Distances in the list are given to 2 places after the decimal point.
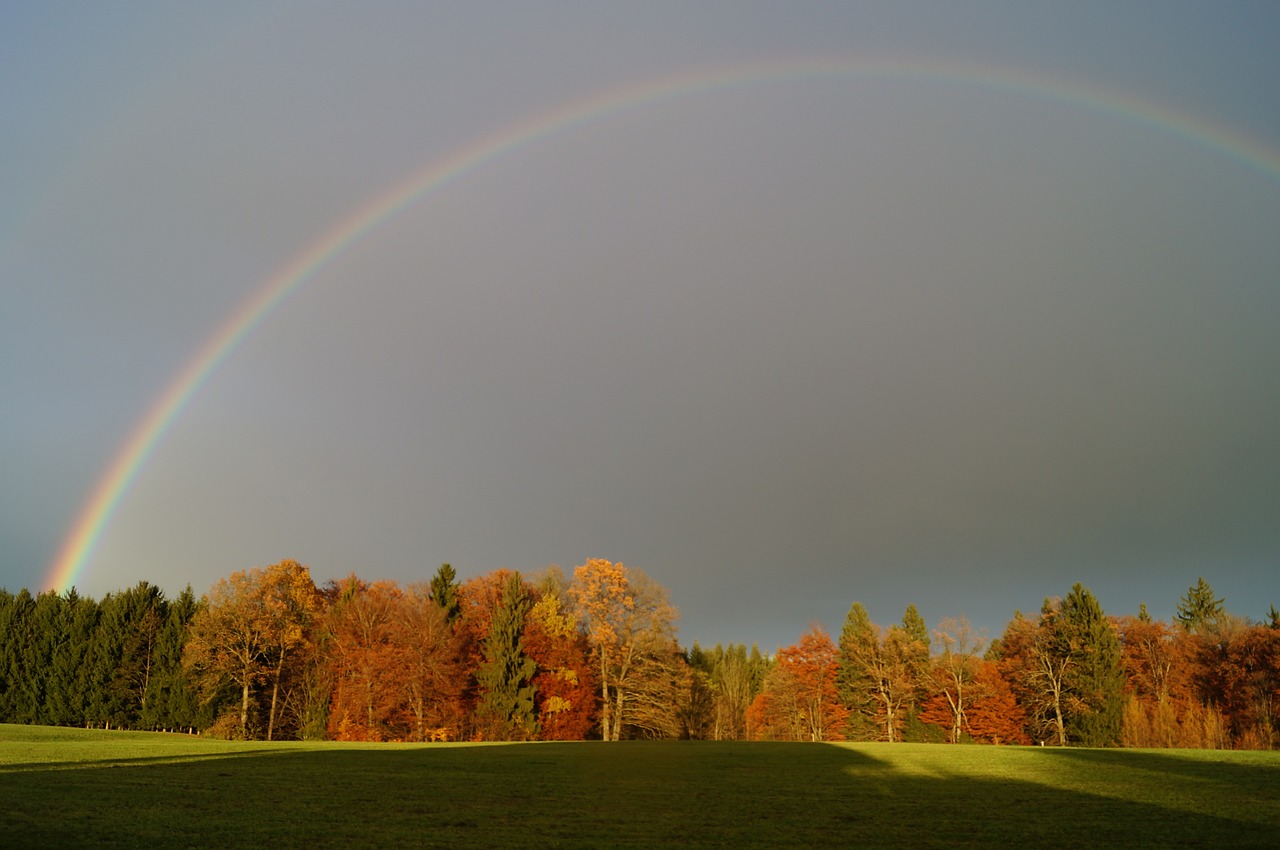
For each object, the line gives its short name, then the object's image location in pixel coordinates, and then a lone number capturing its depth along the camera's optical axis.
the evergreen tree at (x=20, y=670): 76.75
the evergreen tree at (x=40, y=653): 76.50
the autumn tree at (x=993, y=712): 87.00
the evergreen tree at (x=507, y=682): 68.56
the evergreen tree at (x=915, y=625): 103.00
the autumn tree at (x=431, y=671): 69.69
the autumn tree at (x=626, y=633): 72.81
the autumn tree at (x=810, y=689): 97.56
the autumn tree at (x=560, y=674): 71.31
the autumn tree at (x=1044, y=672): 79.44
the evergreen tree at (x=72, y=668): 74.50
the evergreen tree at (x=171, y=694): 71.38
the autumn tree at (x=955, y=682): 87.19
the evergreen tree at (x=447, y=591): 76.50
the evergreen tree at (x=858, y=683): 92.06
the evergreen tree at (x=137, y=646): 74.12
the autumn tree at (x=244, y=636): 69.62
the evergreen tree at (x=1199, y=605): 115.56
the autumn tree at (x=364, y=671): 69.12
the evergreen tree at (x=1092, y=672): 74.81
